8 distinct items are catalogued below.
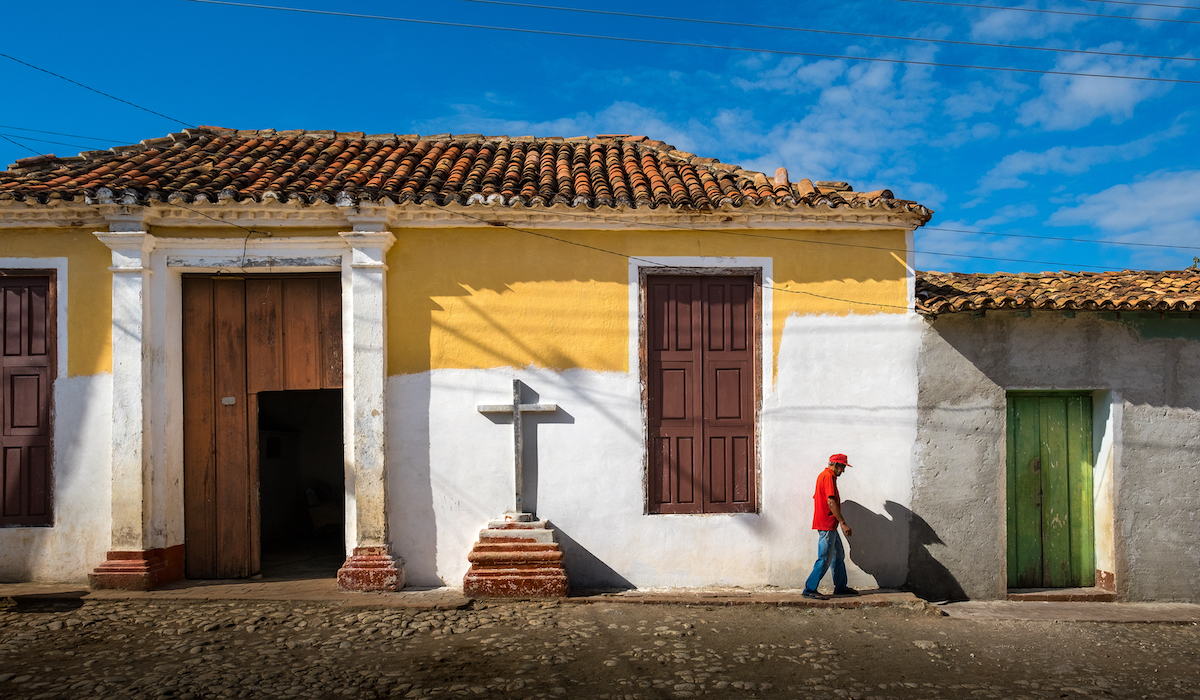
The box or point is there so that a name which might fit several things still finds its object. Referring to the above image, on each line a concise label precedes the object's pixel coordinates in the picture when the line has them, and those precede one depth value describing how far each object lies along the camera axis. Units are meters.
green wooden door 6.91
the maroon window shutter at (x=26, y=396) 6.50
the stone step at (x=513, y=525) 6.39
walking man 6.26
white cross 6.52
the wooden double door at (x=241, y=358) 6.80
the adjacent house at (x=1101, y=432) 6.69
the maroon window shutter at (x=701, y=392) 6.73
